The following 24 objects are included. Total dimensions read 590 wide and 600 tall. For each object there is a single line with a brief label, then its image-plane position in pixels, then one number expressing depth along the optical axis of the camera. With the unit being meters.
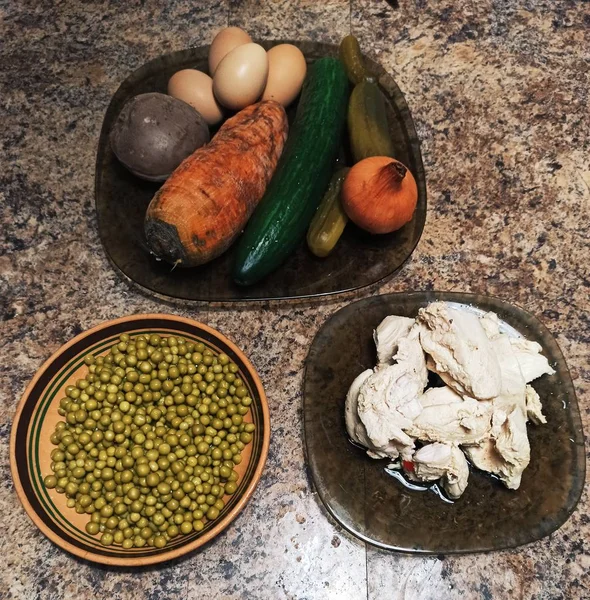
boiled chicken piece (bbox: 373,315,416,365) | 0.51
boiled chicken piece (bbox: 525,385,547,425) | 0.50
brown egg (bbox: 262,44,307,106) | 0.60
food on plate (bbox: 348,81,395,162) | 0.59
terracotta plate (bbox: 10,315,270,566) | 0.47
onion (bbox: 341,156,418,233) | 0.53
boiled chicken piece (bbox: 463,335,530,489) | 0.48
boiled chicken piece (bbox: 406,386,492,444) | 0.48
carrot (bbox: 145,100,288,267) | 0.53
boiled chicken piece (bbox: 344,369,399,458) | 0.49
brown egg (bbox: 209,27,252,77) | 0.60
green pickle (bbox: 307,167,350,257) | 0.56
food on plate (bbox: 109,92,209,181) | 0.55
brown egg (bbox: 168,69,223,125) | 0.59
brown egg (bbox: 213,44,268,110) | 0.57
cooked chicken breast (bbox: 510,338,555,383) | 0.51
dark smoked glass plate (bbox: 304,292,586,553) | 0.49
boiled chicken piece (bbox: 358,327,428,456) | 0.48
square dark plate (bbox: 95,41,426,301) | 0.57
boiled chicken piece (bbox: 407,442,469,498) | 0.48
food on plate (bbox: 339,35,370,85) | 0.63
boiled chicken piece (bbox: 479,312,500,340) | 0.52
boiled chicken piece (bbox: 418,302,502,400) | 0.48
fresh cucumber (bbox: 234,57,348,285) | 0.55
